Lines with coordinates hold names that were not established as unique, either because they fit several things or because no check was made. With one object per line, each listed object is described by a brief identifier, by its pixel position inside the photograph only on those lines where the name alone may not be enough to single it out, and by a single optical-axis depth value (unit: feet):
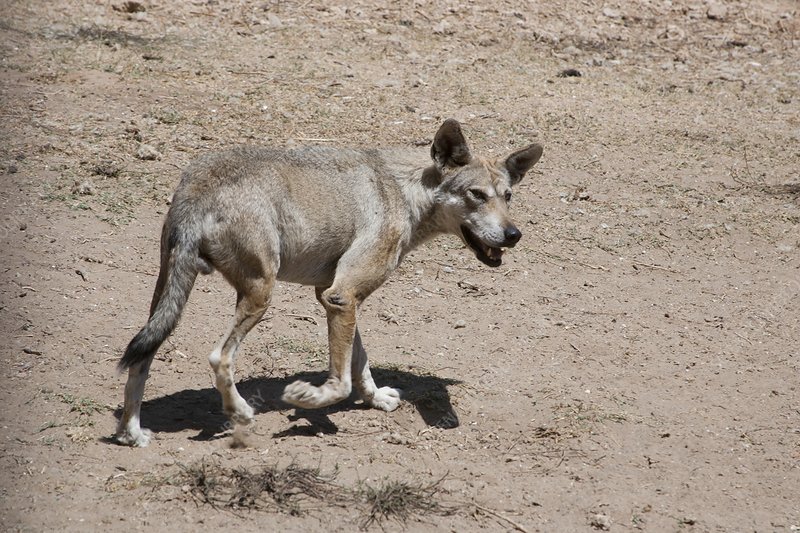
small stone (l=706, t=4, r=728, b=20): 110.42
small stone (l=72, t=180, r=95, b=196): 64.23
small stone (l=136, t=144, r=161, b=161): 69.67
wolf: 41.91
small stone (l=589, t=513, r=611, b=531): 40.47
